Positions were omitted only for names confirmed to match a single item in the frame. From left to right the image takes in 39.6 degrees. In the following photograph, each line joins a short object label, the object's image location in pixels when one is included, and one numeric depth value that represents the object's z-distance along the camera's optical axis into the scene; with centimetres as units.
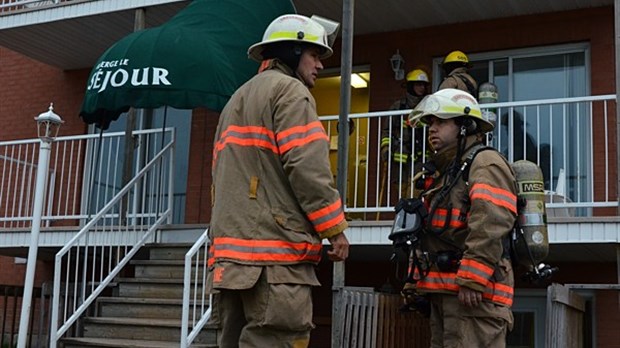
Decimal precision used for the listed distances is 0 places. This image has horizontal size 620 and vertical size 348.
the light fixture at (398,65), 1119
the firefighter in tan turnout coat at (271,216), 420
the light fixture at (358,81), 1233
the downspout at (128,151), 1072
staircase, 849
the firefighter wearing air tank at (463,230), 499
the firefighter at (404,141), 959
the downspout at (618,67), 807
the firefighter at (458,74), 895
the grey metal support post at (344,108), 780
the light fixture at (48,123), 820
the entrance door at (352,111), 1161
